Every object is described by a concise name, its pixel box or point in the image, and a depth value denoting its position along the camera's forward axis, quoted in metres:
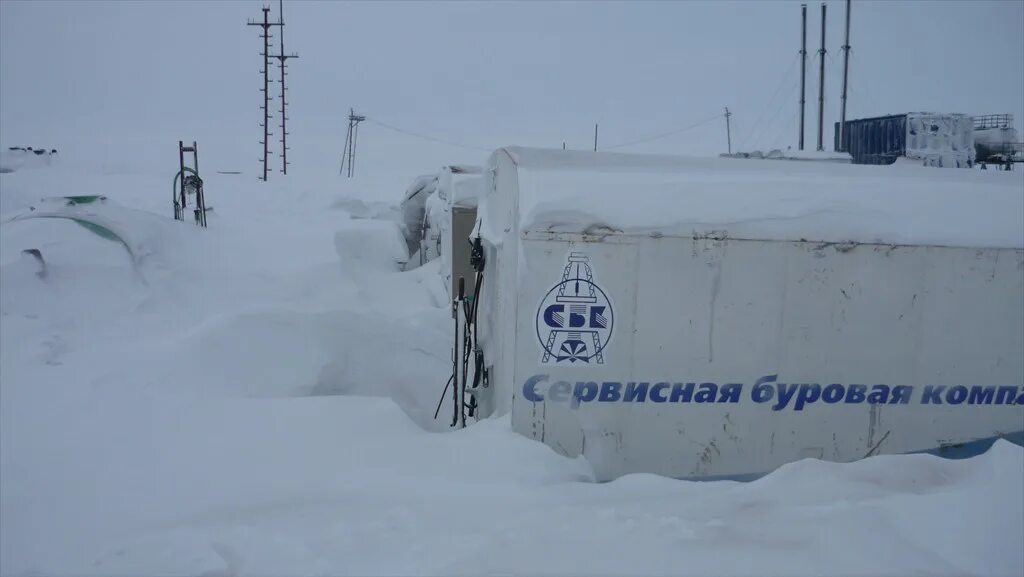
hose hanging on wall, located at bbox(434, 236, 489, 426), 6.51
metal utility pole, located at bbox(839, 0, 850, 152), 28.38
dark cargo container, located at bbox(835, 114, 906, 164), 25.03
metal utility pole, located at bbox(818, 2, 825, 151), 28.88
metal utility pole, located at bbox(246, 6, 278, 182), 33.59
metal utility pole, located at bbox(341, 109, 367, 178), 45.97
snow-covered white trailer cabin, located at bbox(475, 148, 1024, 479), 5.15
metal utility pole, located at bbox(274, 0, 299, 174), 34.16
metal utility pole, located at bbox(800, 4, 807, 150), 29.31
